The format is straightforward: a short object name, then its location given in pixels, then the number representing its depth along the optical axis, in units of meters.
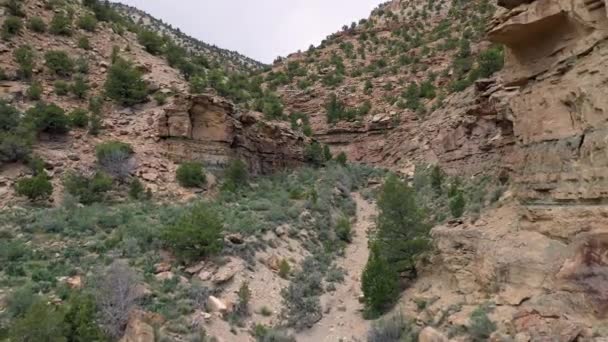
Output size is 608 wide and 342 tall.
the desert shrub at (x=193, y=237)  14.64
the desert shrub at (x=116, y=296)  10.75
